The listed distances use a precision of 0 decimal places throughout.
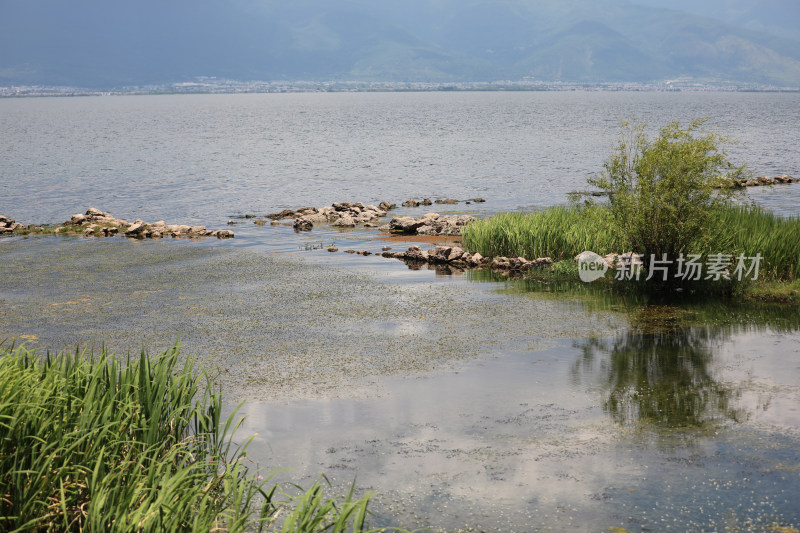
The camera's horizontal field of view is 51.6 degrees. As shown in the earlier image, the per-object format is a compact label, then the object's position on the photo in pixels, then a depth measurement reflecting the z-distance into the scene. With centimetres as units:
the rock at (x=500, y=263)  2706
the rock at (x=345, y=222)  3988
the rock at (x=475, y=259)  2793
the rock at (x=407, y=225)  3684
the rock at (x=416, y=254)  2902
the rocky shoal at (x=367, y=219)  3662
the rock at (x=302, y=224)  3987
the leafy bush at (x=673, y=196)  2220
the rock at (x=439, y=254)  2855
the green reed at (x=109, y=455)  773
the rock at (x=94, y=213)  4197
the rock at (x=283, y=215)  4500
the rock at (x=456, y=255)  2843
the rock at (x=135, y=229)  3731
